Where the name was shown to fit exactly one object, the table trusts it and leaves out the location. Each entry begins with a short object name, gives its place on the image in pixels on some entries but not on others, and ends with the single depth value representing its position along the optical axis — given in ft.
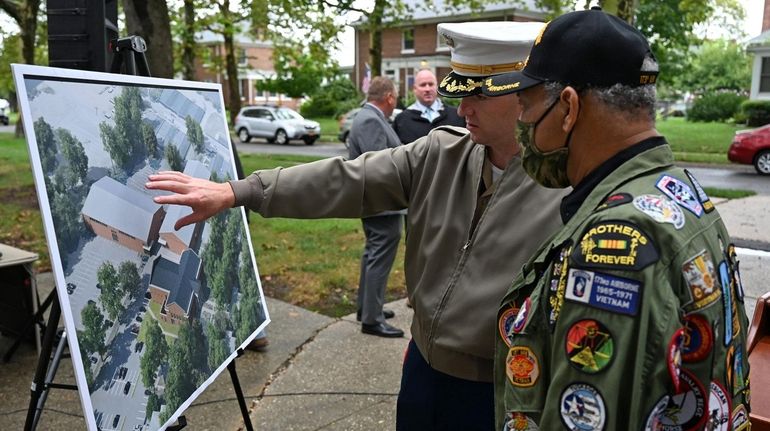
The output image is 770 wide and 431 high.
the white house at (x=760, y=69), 103.96
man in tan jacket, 6.60
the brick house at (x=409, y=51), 128.16
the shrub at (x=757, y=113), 86.53
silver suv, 81.30
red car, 48.03
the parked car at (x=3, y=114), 148.05
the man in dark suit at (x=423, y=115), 18.48
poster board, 6.00
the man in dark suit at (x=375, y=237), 16.11
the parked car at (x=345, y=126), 75.56
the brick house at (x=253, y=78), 166.00
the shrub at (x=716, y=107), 110.93
